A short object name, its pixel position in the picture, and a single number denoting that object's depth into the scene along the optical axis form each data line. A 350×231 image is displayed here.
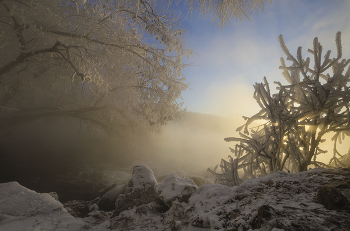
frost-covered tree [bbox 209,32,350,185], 1.39
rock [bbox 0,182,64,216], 2.10
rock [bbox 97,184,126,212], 4.37
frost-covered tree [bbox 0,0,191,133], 5.53
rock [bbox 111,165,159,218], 2.61
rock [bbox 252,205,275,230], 0.75
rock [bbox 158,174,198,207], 1.89
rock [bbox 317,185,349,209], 0.75
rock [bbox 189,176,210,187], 6.76
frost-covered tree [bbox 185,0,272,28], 2.84
